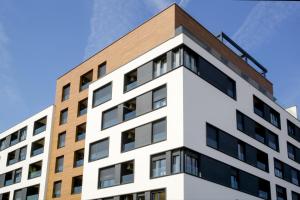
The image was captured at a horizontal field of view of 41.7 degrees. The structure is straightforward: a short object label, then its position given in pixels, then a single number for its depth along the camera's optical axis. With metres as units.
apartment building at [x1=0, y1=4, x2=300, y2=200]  23.52
